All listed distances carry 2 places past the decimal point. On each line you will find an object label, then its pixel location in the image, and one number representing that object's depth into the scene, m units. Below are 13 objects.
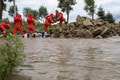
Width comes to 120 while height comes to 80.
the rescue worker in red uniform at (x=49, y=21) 19.80
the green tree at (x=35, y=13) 76.31
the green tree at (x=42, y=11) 72.62
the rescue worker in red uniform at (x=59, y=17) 20.51
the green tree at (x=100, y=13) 41.56
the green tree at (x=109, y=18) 40.84
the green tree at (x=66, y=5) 53.00
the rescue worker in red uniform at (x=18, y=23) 17.42
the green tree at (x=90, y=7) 47.88
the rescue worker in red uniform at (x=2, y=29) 16.81
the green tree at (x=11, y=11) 61.11
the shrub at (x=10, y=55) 3.48
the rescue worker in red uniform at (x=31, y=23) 18.67
